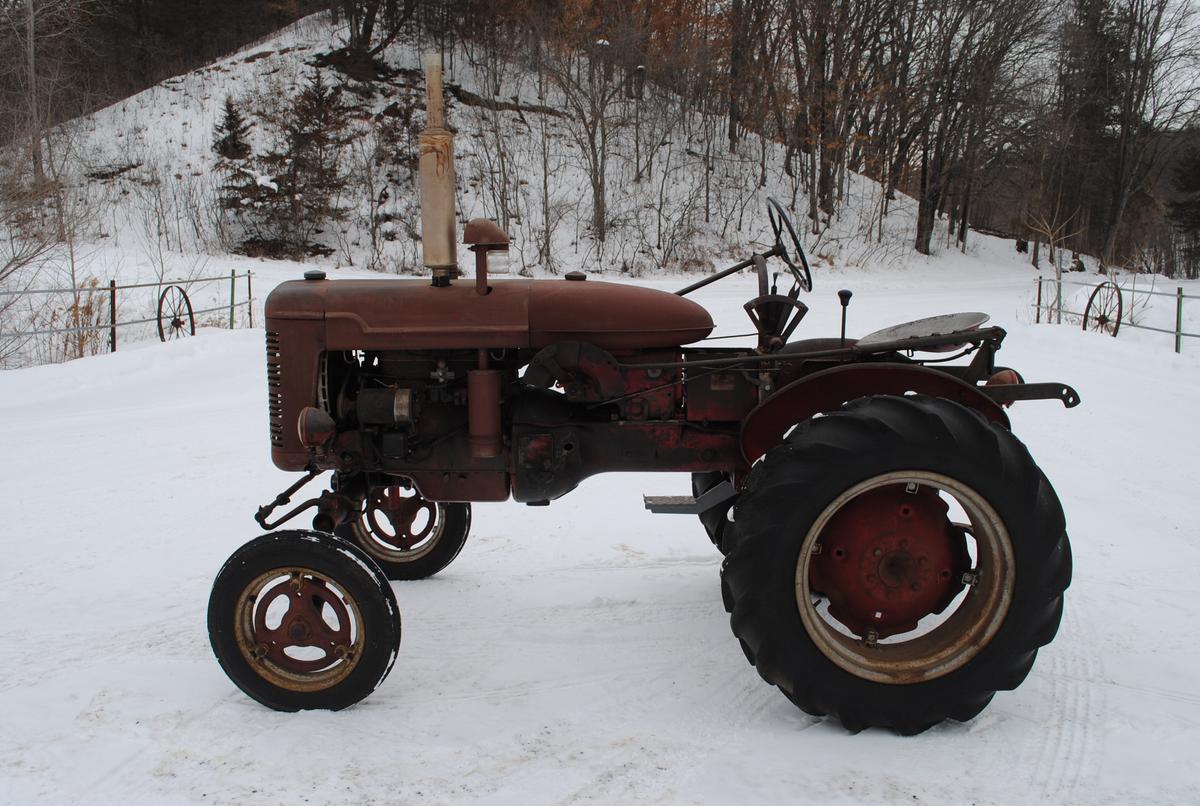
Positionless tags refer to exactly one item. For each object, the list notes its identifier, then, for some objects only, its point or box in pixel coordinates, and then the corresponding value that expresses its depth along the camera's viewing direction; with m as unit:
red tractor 2.51
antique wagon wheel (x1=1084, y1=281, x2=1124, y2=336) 11.64
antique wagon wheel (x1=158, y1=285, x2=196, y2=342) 11.22
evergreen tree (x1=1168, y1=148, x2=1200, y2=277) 27.83
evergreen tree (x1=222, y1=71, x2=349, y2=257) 20.16
